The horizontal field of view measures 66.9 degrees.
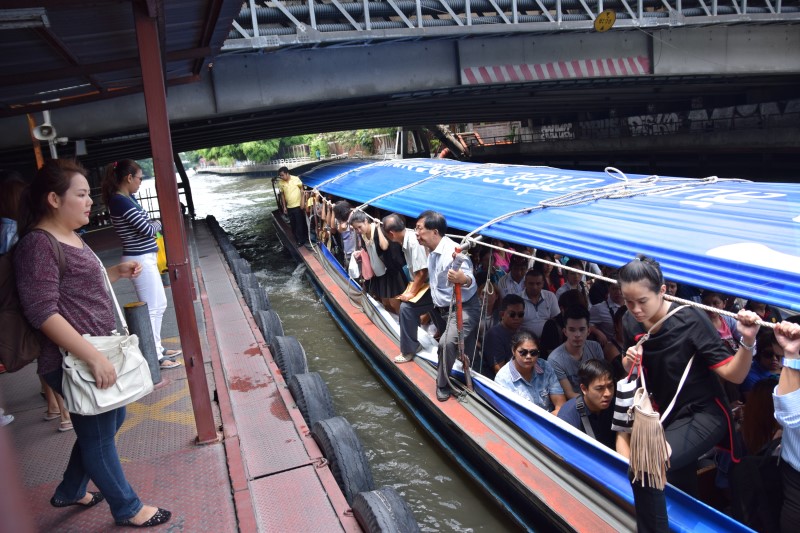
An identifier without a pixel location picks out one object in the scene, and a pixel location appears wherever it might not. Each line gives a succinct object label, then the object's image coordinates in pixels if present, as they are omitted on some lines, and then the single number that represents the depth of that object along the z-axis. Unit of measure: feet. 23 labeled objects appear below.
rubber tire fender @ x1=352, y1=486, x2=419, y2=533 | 10.47
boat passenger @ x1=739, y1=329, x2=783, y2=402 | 13.50
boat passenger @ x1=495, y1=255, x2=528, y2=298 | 20.63
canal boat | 10.47
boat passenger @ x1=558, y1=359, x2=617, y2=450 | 12.60
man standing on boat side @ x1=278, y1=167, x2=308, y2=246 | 43.62
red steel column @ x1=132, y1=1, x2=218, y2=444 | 12.19
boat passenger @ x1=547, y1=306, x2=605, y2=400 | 14.99
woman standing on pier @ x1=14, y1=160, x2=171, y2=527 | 8.57
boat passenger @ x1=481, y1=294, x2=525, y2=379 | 17.31
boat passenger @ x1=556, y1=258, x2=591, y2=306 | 20.18
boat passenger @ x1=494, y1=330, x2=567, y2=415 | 15.20
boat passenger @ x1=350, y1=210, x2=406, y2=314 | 22.59
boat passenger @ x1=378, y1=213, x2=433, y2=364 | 19.60
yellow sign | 40.14
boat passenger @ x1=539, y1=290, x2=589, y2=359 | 17.76
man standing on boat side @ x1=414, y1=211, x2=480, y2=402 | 16.67
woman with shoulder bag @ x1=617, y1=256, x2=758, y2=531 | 9.28
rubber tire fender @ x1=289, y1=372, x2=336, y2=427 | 15.93
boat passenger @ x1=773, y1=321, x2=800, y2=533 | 7.97
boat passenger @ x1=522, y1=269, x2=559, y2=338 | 18.61
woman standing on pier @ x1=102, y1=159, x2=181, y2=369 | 15.56
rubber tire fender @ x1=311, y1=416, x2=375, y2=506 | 13.02
